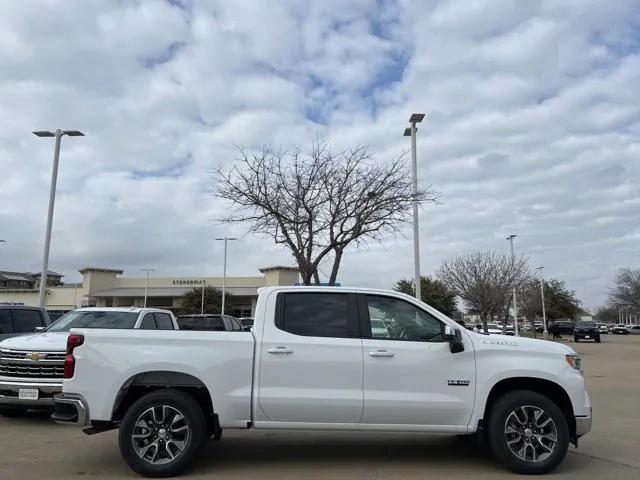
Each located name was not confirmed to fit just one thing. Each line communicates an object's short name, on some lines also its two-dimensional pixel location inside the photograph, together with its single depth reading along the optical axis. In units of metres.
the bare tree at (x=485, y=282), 35.58
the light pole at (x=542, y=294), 60.09
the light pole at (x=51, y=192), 24.19
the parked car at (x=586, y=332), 46.66
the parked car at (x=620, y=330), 94.06
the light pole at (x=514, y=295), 37.78
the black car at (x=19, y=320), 12.19
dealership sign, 79.50
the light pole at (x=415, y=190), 19.14
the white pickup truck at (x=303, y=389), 6.54
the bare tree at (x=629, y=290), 78.56
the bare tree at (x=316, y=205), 18.12
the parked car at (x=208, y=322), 18.60
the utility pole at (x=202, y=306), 69.26
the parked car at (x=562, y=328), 54.89
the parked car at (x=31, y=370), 9.20
